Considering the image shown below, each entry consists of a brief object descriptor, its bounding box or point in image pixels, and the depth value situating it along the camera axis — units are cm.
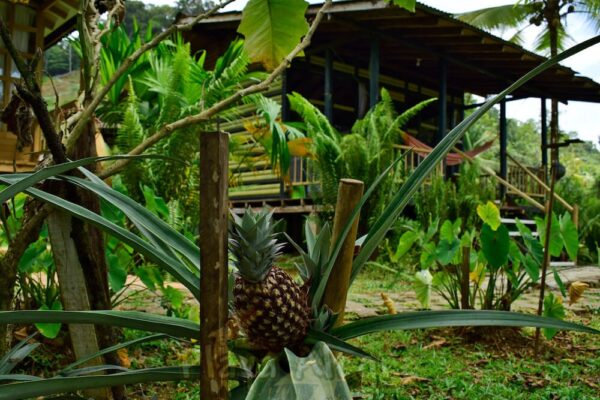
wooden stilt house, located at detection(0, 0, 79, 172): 817
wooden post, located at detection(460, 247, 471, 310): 314
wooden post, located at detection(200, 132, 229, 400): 76
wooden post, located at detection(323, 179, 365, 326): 101
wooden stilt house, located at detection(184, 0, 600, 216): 941
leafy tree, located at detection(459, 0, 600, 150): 1541
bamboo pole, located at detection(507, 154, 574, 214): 901
